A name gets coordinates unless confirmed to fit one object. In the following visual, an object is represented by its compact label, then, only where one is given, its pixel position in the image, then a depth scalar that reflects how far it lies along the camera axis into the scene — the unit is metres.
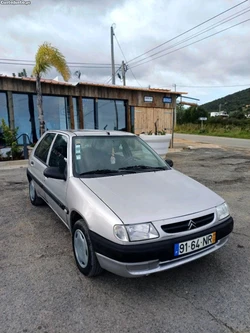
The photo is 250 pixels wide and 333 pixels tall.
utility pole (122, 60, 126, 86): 24.73
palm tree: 9.41
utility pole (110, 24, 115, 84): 21.14
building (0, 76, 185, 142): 10.72
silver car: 2.11
